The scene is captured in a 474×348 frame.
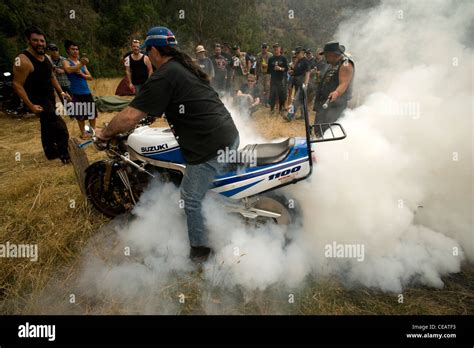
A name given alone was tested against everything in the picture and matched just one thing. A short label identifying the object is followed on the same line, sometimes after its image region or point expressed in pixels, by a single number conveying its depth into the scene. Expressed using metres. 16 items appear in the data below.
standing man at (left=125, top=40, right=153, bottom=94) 6.02
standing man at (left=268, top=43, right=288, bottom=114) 8.59
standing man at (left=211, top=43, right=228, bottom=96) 8.94
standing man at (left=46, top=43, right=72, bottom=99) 6.47
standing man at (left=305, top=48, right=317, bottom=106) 9.33
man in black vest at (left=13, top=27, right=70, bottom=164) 4.11
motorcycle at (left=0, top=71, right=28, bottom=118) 8.42
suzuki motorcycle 2.57
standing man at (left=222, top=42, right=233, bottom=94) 9.54
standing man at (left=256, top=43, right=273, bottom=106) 9.81
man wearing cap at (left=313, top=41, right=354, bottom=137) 3.80
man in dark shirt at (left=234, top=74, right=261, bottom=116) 8.67
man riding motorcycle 2.26
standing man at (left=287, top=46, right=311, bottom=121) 8.38
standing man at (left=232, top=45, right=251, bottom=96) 9.86
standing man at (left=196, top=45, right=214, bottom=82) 7.68
